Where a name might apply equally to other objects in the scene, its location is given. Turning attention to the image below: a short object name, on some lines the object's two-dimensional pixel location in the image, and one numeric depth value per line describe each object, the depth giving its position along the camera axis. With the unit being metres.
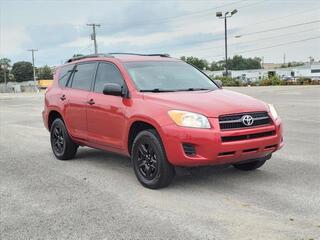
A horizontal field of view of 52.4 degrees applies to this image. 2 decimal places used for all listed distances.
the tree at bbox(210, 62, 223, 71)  100.02
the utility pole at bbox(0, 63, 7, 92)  91.69
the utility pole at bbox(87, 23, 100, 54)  45.98
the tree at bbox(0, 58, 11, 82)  98.74
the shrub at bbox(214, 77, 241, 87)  33.67
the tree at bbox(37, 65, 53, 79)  100.73
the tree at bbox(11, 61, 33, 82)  105.25
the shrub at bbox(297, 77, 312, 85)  30.53
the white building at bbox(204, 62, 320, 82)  77.25
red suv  3.81
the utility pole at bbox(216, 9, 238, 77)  34.32
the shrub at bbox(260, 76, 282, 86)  31.49
